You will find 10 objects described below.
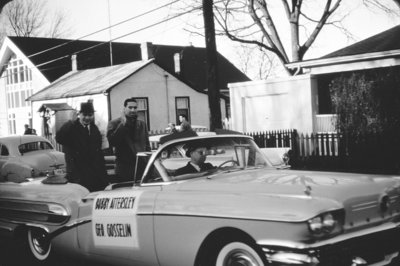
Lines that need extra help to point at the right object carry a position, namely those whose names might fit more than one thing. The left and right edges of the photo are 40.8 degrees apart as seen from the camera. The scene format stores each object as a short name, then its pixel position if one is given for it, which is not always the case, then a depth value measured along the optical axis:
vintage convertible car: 3.93
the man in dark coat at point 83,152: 6.46
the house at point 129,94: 30.11
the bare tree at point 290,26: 28.20
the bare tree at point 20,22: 57.34
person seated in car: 5.32
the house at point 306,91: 17.64
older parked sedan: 13.93
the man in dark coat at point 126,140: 6.58
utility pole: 13.52
